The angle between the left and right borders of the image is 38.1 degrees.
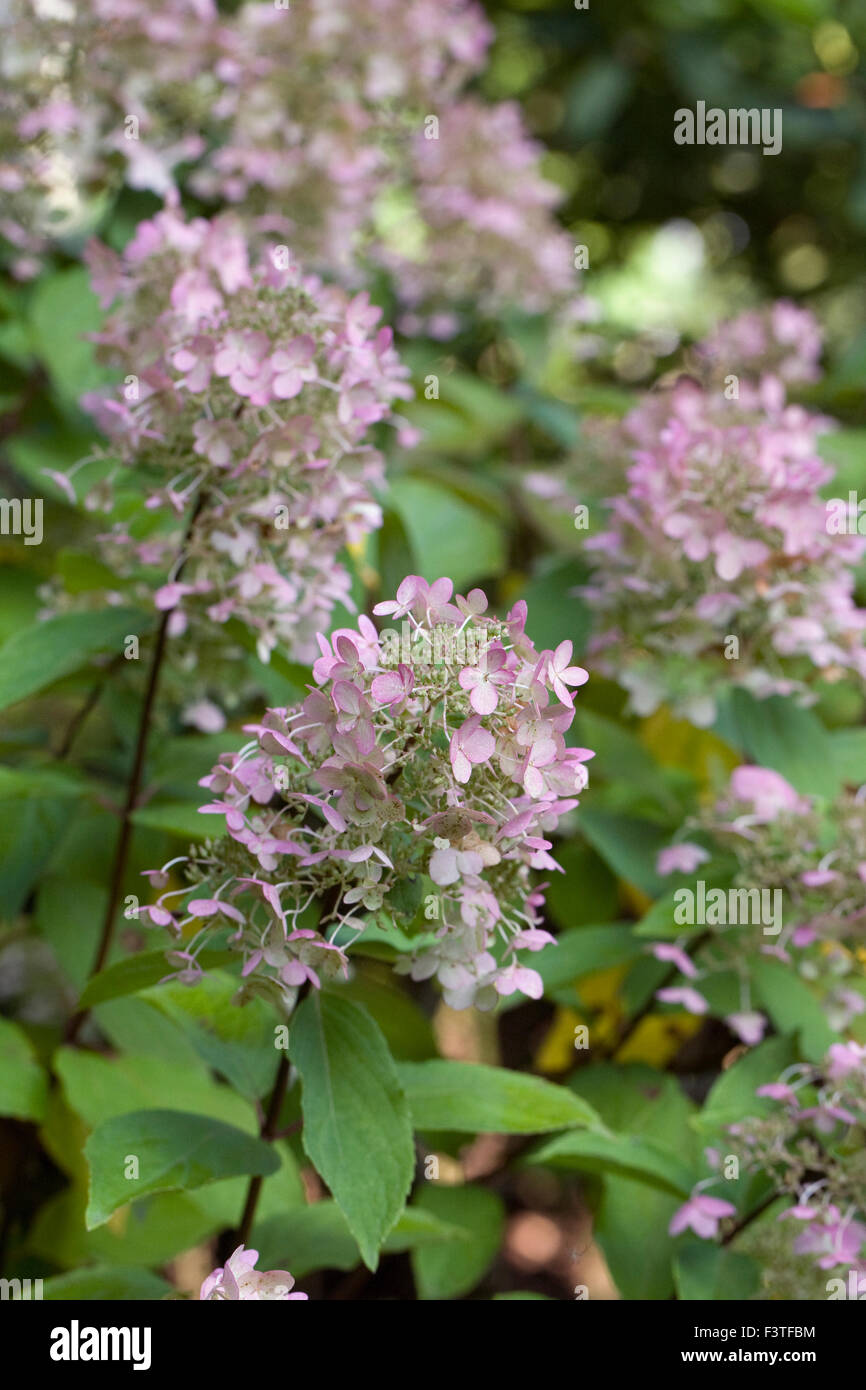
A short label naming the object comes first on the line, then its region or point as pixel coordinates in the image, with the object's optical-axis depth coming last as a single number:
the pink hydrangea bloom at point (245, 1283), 0.71
